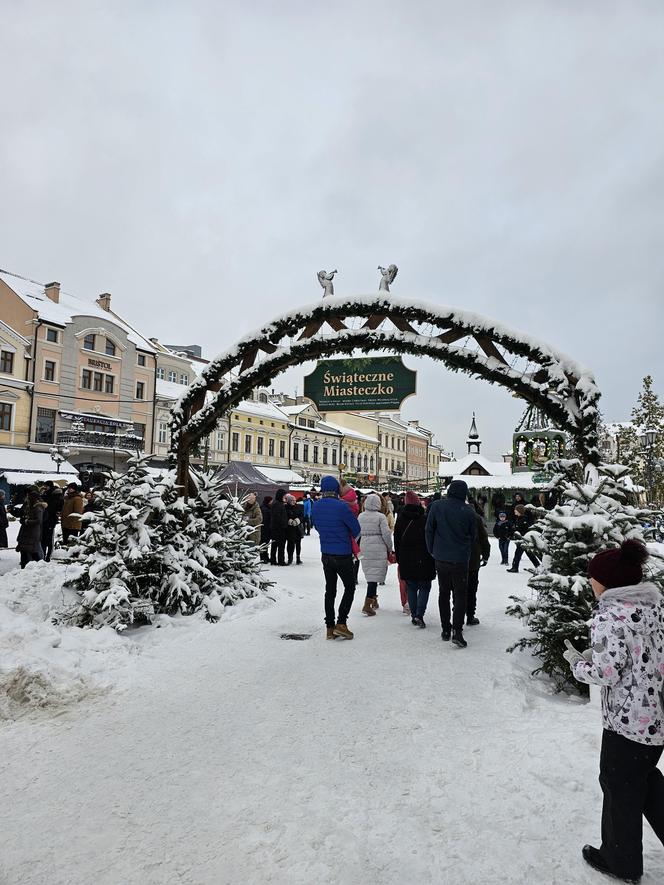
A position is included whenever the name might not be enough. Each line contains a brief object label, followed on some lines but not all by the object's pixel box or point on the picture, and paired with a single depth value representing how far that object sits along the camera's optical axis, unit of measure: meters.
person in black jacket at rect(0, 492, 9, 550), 13.15
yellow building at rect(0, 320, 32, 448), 30.67
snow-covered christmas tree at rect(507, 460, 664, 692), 4.71
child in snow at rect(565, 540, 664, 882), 2.44
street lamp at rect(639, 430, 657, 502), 20.48
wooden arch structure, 6.36
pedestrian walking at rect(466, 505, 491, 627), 7.05
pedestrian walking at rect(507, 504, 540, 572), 13.28
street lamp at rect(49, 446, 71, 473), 30.52
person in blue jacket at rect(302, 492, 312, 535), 21.76
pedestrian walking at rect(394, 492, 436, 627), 7.07
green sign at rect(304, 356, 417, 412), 7.51
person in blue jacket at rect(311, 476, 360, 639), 6.47
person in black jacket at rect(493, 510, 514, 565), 13.99
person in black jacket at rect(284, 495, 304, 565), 13.60
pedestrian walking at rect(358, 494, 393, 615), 8.20
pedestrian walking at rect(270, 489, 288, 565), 13.36
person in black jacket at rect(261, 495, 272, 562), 13.84
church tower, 38.66
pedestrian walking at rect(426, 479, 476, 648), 6.31
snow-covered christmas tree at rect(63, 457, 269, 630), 6.75
